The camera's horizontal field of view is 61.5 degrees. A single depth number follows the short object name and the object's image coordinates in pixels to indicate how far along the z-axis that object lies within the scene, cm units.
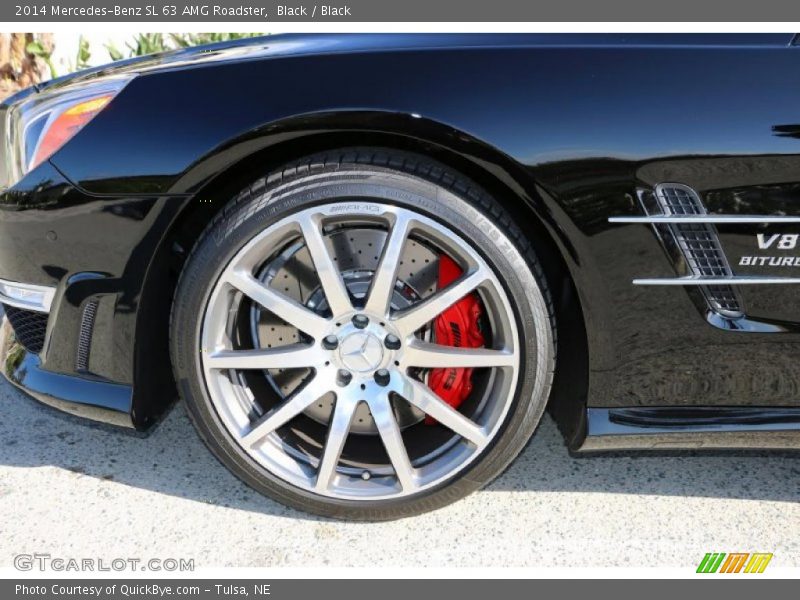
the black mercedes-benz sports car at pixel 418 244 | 161
